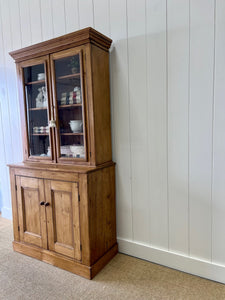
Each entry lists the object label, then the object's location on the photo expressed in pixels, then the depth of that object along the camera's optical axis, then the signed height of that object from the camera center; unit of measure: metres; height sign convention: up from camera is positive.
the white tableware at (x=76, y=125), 1.88 +0.00
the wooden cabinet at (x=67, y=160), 1.76 -0.31
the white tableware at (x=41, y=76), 2.03 +0.47
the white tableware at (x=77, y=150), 1.88 -0.22
